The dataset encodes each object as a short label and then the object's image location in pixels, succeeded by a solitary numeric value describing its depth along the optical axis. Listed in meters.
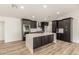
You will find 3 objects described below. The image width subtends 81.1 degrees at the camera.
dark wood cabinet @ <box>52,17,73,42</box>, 2.07
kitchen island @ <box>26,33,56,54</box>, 1.99
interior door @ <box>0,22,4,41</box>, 2.11
